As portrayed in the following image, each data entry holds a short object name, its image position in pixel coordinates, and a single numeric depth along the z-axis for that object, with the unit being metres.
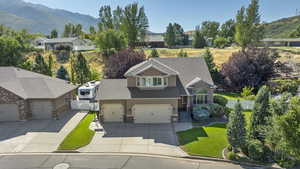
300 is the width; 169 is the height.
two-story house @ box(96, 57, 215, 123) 19.84
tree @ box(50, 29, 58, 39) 97.79
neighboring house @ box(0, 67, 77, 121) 20.14
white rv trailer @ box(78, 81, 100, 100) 25.42
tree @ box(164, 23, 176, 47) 85.44
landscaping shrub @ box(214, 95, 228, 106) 24.14
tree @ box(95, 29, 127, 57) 52.44
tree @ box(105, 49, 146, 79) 30.45
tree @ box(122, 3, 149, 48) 61.75
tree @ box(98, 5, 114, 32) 69.00
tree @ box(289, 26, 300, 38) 109.59
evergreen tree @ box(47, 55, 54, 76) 36.34
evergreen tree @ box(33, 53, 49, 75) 35.66
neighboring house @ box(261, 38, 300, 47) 88.88
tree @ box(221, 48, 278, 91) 30.45
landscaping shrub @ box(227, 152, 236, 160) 13.41
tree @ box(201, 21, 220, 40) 95.77
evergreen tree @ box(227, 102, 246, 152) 13.59
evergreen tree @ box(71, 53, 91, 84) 33.75
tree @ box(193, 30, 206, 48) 82.44
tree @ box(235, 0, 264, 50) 53.38
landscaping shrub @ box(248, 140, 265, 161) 13.27
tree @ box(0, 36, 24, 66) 36.00
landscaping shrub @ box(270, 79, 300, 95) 30.66
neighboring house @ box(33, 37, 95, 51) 67.83
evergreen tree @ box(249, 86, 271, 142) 14.05
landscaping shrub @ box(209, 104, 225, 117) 21.52
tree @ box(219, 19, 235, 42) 93.44
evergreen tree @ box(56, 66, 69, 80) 35.97
